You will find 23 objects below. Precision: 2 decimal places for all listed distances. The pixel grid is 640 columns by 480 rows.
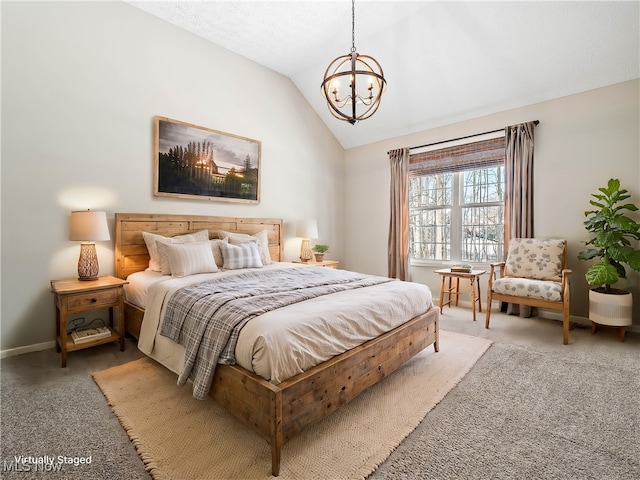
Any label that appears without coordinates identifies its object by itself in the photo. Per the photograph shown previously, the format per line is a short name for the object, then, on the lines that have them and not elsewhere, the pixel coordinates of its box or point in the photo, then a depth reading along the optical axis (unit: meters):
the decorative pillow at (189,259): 2.93
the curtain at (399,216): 5.01
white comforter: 1.55
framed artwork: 3.56
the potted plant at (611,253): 3.05
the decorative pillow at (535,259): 3.58
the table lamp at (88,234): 2.74
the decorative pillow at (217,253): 3.47
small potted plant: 4.91
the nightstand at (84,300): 2.50
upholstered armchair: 3.14
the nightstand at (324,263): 4.65
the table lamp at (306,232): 4.75
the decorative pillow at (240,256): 3.38
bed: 1.47
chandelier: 2.24
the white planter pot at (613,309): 3.05
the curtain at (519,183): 3.93
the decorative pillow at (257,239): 3.78
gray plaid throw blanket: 1.73
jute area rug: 1.47
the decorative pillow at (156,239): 3.20
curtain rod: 3.89
